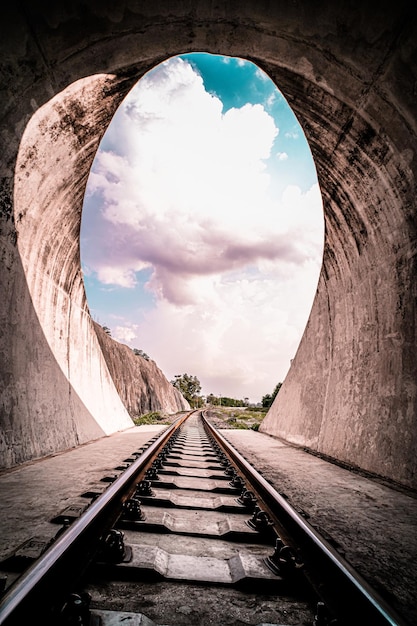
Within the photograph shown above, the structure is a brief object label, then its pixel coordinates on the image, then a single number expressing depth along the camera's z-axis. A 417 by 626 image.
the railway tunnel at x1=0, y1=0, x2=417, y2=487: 3.86
